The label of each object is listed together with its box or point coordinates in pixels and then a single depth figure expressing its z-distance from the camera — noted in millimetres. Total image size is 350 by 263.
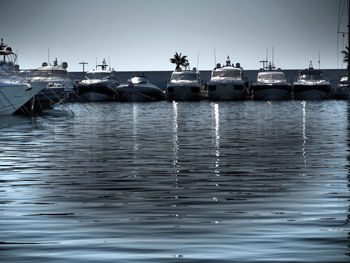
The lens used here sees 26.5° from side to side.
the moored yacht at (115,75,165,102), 71375
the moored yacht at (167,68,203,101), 69750
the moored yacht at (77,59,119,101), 71250
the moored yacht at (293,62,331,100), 70438
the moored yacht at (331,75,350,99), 73000
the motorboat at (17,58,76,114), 47656
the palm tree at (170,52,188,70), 129125
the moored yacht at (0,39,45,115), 41562
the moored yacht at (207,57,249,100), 68375
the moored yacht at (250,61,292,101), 69375
